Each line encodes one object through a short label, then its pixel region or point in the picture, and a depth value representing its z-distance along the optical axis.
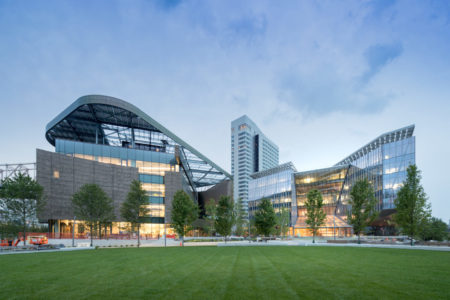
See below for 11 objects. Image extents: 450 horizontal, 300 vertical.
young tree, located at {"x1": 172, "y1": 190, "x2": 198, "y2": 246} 51.59
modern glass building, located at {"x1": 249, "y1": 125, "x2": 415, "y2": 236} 68.12
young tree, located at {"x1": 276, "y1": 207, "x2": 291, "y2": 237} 76.11
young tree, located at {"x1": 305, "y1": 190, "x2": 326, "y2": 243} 49.59
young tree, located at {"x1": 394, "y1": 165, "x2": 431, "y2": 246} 35.53
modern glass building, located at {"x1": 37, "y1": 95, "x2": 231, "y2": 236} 61.75
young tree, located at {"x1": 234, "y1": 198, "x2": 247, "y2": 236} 66.91
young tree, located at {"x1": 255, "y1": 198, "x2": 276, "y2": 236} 51.78
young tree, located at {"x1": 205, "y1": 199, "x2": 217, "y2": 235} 60.68
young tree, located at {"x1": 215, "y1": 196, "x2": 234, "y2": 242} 51.84
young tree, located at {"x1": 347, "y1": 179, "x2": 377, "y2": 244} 42.53
